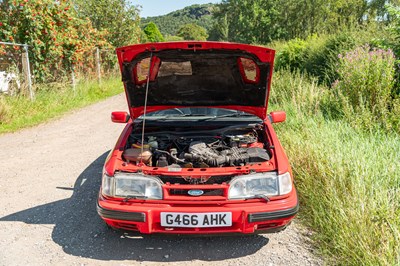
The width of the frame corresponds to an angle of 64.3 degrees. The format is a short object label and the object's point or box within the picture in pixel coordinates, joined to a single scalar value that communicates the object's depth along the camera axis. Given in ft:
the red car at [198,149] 8.32
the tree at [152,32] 150.82
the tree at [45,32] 29.84
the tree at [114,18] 63.31
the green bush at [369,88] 15.75
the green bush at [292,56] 40.69
